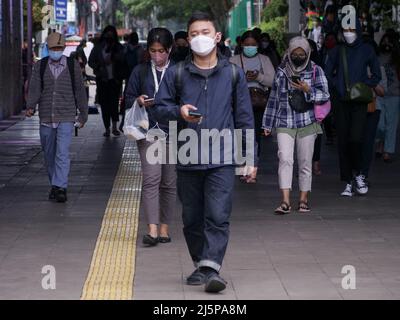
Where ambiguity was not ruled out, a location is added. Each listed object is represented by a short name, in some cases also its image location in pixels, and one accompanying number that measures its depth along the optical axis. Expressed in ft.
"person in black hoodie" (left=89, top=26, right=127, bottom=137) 68.54
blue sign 128.36
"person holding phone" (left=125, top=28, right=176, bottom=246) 32.37
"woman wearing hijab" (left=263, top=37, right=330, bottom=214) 38.27
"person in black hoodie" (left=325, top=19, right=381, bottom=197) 42.24
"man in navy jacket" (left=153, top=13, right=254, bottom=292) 26.71
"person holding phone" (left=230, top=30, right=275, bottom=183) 46.14
